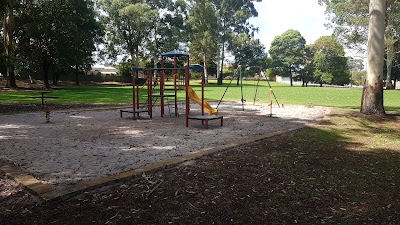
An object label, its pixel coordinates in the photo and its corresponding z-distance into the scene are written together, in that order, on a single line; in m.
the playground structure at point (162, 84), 11.41
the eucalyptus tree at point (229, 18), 51.34
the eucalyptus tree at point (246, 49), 53.06
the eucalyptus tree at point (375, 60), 11.13
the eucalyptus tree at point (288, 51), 66.81
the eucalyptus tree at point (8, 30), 26.13
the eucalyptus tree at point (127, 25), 43.09
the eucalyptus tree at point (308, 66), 62.50
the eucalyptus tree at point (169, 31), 47.09
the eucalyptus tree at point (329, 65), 59.09
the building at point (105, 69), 98.25
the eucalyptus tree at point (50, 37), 29.84
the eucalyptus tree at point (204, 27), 47.75
